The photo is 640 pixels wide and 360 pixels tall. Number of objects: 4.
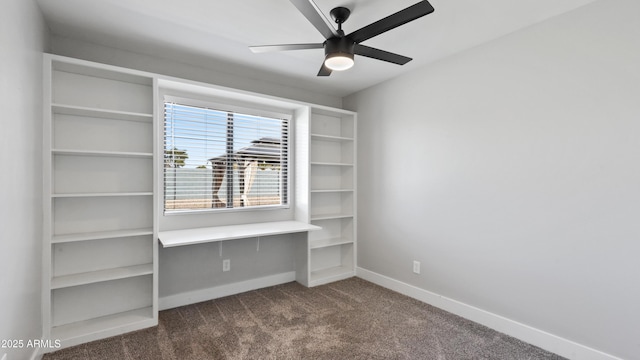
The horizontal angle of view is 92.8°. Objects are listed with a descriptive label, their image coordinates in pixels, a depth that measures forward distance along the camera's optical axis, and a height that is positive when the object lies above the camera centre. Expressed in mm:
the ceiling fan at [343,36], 1698 +941
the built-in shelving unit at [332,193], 3920 -178
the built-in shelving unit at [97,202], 2375 -193
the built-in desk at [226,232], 2655 -520
